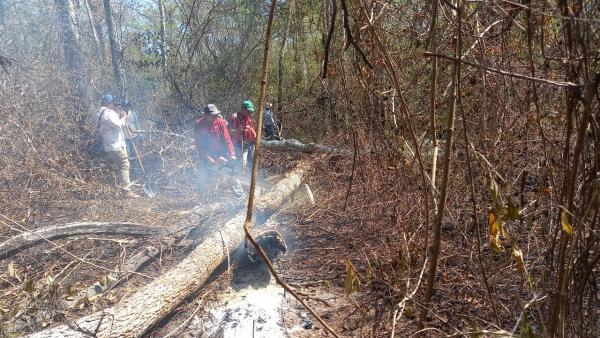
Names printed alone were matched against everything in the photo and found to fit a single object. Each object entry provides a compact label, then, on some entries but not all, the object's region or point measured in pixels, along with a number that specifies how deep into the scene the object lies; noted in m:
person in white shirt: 7.09
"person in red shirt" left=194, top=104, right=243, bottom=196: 7.27
